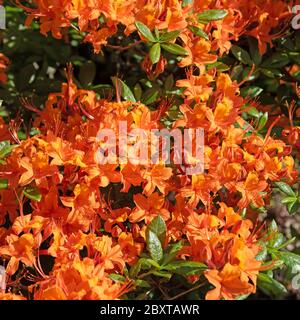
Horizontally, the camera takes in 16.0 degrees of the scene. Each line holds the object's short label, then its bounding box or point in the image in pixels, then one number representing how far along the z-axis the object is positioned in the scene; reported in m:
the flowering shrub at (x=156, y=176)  1.29
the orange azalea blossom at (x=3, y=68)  1.58
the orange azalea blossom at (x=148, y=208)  1.35
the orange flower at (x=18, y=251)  1.29
